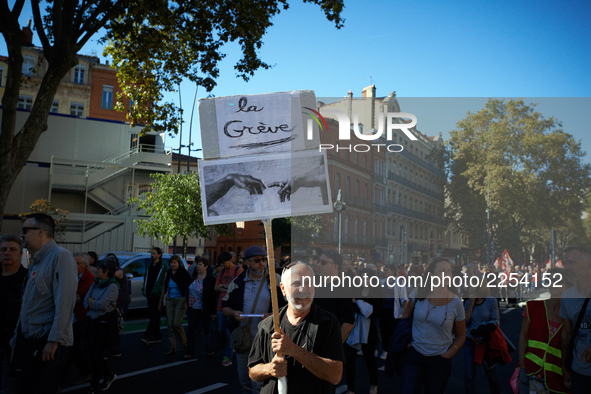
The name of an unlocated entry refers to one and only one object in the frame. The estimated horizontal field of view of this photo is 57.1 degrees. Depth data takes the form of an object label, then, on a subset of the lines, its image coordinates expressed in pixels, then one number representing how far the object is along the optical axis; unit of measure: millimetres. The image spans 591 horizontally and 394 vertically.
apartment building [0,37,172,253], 31906
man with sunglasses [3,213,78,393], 4309
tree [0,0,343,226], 10797
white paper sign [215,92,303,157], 3861
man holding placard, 3135
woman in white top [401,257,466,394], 4961
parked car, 15508
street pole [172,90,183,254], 30275
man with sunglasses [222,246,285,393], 5662
